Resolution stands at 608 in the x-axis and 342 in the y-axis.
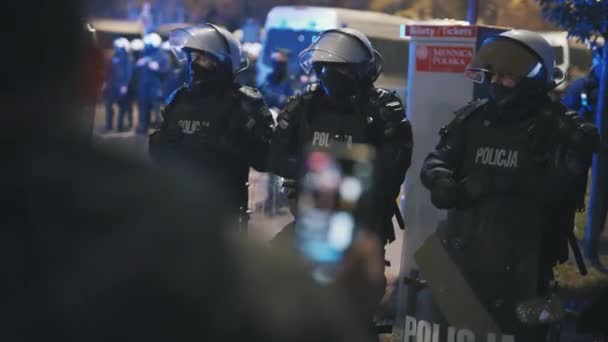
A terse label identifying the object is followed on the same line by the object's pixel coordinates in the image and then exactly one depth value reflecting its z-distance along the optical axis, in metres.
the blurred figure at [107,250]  2.92
